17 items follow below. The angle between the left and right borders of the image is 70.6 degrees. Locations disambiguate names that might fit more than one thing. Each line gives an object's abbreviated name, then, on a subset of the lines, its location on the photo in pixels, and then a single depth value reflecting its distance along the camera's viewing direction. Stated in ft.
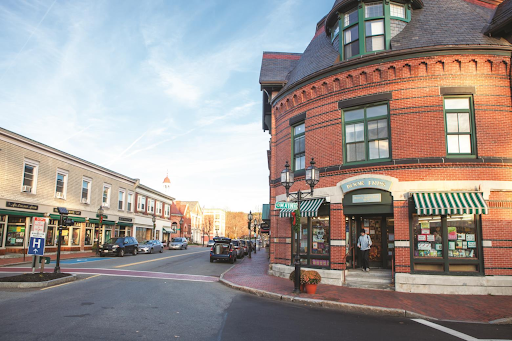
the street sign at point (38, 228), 45.45
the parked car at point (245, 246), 125.04
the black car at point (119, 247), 94.79
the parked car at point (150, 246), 116.88
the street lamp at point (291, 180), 39.27
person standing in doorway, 46.47
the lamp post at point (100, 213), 101.58
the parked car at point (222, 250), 86.07
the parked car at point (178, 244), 149.69
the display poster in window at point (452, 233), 40.63
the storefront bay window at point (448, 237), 39.42
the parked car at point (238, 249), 100.20
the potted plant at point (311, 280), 37.96
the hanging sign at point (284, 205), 41.01
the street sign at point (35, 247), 45.27
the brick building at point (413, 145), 40.04
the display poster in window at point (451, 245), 40.52
